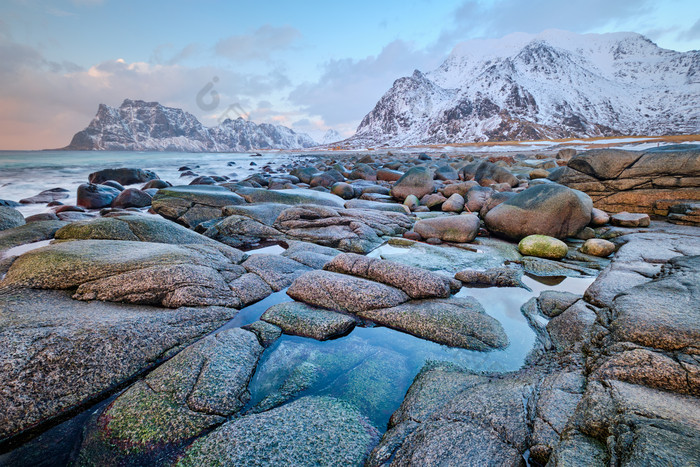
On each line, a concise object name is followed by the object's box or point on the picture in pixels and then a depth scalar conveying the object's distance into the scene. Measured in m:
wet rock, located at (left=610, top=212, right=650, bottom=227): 8.05
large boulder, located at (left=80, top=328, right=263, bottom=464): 2.22
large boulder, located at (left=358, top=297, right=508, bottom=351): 3.61
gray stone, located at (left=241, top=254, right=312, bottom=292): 5.05
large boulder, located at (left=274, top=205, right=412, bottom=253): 7.69
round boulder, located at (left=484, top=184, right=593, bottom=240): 7.41
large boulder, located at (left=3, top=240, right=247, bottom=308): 3.88
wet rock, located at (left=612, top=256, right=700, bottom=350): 2.46
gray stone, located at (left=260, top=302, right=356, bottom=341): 3.73
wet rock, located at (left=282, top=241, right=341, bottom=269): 5.90
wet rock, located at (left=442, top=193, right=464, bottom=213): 11.00
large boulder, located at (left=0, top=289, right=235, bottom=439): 2.45
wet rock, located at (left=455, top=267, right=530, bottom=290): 5.13
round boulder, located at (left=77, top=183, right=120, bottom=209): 11.64
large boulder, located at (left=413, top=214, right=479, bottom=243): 7.80
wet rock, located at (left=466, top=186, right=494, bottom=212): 10.55
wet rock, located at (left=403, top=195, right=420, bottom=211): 11.77
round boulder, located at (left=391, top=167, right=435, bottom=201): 12.83
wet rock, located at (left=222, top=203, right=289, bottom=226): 8.84
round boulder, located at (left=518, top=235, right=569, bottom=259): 6.43
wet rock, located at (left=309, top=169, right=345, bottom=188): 16.73
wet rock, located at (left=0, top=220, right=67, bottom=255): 6.10
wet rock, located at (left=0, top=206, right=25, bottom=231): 7.45
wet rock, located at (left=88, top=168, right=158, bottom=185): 18.09
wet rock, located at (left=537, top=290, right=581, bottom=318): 4.04
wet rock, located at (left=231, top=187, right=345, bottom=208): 10.75
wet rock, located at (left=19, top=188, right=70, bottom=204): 12.95
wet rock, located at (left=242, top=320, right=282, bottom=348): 3.54
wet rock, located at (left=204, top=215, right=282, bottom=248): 8.17
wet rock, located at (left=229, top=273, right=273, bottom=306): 4.48
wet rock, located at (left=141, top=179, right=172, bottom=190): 15.26
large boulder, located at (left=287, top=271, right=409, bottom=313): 4.21
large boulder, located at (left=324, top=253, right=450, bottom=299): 4.44
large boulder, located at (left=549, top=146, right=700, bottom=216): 8.99
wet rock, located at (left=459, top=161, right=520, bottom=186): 15.27
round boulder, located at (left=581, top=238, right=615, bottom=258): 6.38
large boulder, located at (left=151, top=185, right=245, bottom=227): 9.50
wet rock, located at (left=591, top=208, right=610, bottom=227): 8.15
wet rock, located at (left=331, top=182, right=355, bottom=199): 13.53
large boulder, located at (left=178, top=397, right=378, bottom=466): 2.07
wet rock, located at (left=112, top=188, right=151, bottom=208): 11.52
